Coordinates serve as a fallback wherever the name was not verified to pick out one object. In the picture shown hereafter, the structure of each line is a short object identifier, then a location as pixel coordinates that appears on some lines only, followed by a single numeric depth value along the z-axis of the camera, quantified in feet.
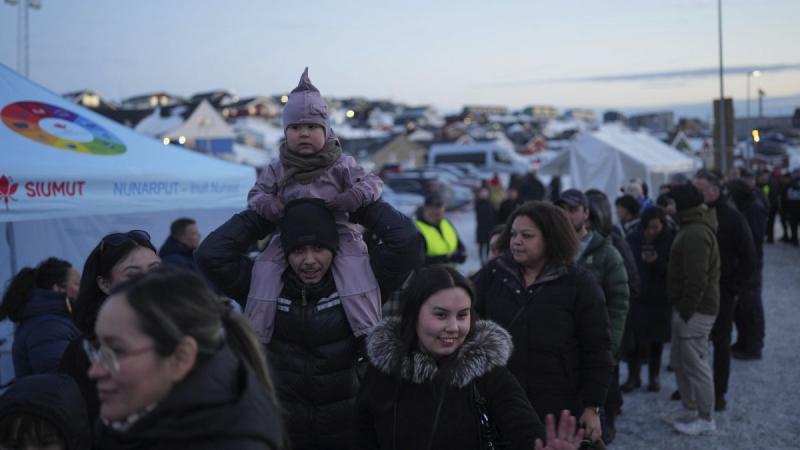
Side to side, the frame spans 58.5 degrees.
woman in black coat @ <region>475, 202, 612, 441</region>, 12.28
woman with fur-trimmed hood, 8.64
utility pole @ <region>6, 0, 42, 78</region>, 38.68
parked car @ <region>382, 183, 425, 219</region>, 68.08
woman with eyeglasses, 5.18
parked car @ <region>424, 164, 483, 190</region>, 113.29
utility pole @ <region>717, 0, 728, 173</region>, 67.37
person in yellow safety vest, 27.68
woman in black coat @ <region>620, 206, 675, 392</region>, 23.02
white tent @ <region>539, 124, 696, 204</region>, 61.52
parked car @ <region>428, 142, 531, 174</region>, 145.48
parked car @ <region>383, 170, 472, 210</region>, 91.81
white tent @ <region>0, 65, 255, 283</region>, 17.79
